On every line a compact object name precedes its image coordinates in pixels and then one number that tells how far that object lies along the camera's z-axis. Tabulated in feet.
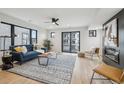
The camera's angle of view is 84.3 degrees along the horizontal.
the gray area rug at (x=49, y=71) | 6.28
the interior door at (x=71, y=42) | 19.22
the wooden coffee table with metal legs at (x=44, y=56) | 10.21
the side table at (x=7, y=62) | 8.46
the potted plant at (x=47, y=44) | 19.22
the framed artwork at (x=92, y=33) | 17.49
